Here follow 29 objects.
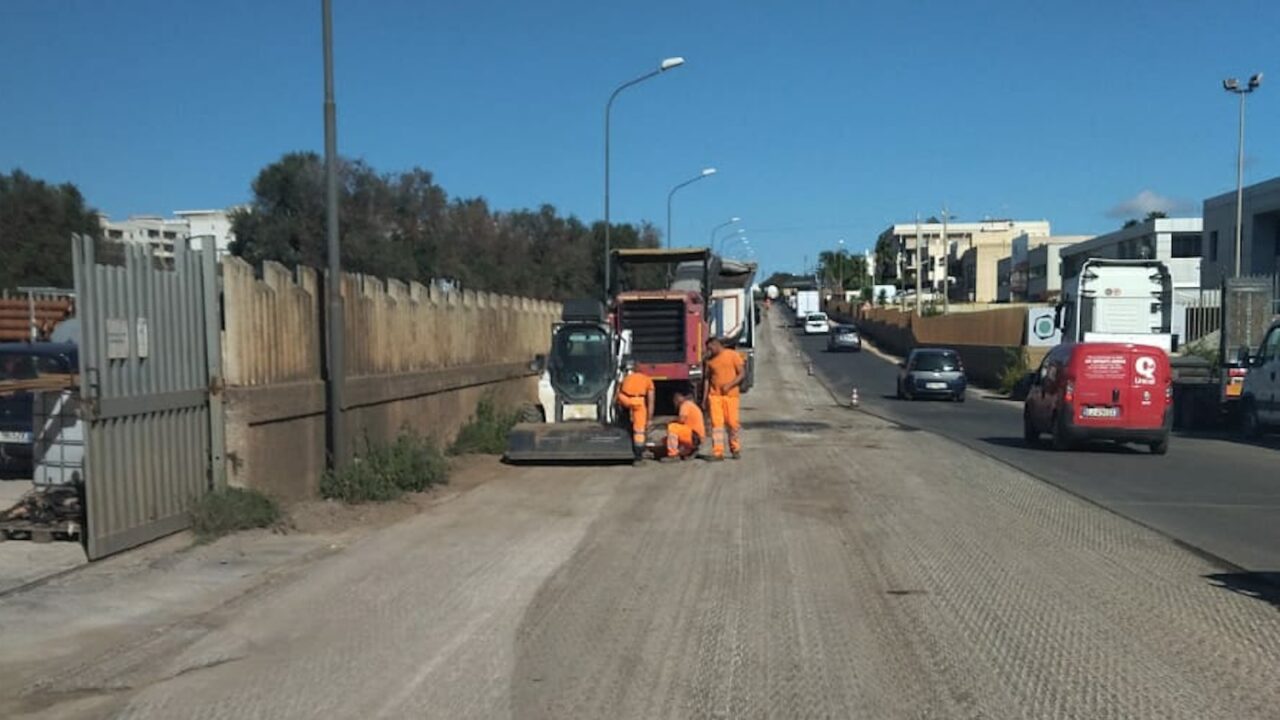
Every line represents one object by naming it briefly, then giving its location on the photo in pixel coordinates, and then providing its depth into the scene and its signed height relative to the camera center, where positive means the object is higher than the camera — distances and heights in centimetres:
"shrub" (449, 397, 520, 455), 1880 -219
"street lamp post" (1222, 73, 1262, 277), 4241 +760
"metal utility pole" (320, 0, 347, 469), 1338 +10
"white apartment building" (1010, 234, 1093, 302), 9669 +254
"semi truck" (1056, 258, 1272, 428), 2495 -44
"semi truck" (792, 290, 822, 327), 10350 -26
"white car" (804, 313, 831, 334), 8712 -188
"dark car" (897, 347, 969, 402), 3647 -243
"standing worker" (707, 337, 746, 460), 1767 -141
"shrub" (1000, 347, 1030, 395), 4113 -255
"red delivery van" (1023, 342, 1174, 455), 1859 -156
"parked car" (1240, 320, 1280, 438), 2158 -175
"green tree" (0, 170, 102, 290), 4462 +302
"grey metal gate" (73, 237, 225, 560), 970 -77
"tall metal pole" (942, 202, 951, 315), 7980 +124
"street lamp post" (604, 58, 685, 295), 3173 +638
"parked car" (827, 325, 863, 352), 6962 -240
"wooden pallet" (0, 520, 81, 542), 1034 -201
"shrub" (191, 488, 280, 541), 1098 -200
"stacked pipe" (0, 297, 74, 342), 2617 -29
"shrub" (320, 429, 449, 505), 1323 -202
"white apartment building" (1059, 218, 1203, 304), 6881 +350
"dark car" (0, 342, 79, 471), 1378 -91
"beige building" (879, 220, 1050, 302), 13000 +620
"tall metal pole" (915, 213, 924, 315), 7538 +121
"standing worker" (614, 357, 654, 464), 1747 -150
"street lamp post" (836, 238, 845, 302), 16038 +476
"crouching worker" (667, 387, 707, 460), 1767 -198
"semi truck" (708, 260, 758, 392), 3597 -24
